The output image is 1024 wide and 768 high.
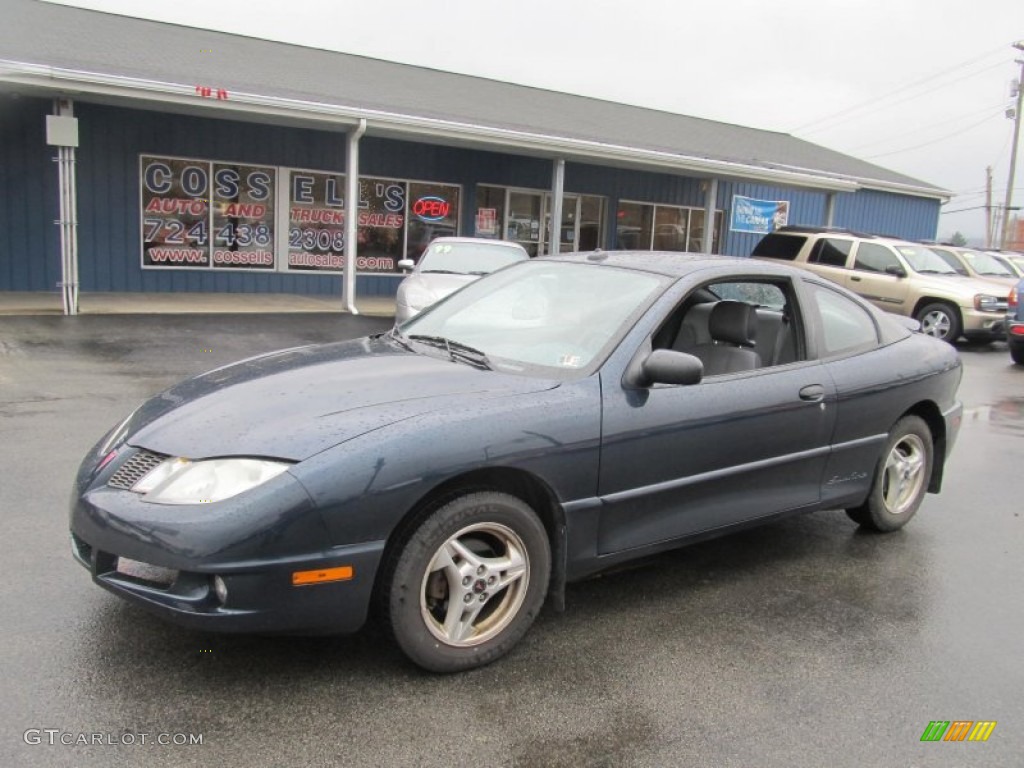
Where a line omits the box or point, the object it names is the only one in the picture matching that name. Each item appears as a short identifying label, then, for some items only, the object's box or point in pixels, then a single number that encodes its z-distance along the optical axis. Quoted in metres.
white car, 10.47
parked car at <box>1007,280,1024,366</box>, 12.48
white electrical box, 11.07
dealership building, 13.02
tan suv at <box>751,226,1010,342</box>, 14.35
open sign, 18.06
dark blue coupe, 2.75
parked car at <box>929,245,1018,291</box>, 16.11
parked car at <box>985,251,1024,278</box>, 18.64
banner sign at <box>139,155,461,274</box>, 15.33
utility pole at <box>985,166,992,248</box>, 45.88
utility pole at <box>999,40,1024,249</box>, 34.24
